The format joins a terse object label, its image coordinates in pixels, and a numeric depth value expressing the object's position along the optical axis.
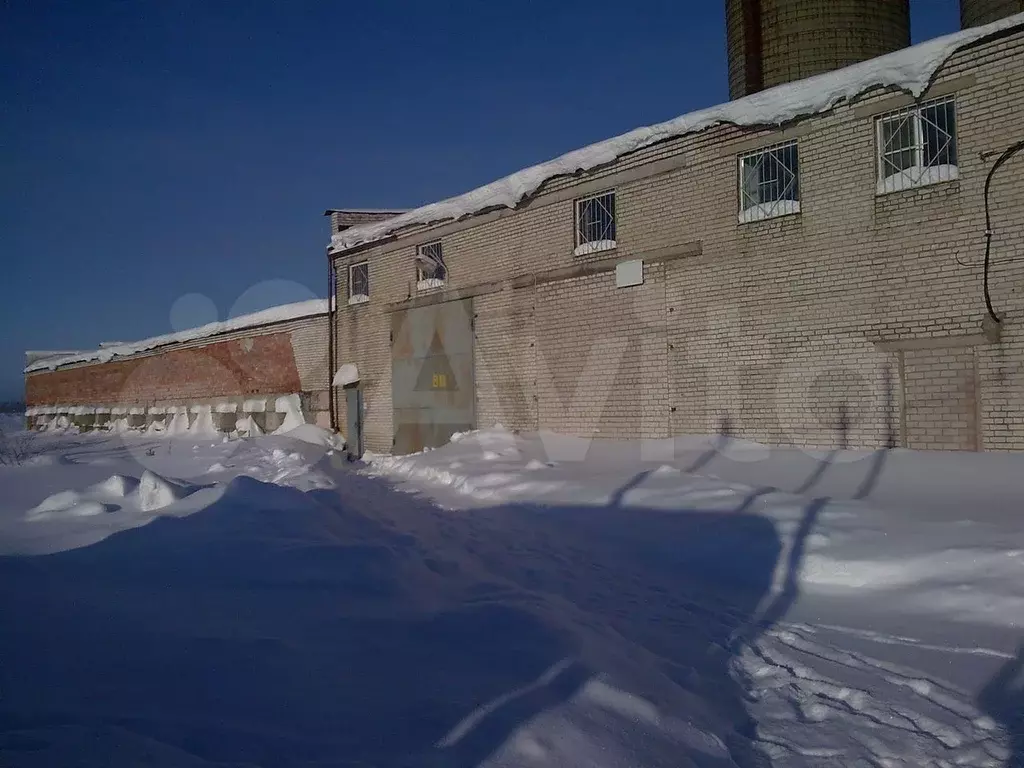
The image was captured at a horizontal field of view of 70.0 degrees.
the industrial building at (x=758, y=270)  8.60
